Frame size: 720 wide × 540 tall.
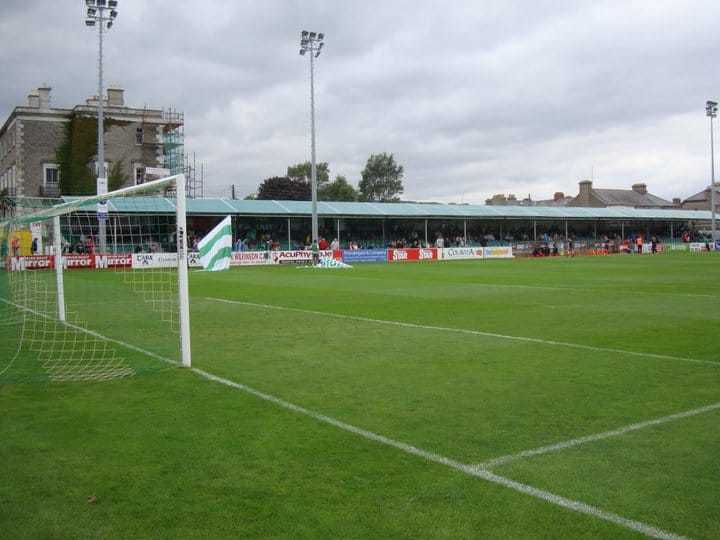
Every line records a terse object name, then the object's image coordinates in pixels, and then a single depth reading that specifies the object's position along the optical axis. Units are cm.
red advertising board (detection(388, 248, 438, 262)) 5006
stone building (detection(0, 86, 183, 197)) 5659
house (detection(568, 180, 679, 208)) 10000
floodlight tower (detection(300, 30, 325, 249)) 3856
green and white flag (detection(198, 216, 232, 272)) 3581
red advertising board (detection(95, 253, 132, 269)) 3522
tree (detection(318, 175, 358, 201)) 10394
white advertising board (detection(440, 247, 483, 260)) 5262
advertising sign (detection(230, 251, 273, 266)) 4377
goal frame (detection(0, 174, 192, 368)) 905
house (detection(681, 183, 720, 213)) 11306
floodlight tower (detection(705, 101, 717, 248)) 6101
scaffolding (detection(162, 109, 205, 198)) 6369
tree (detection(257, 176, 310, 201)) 9119
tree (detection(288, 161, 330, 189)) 10619
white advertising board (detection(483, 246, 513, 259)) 5550
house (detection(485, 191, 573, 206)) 11529
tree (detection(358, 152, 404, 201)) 11794
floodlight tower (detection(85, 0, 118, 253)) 3219
